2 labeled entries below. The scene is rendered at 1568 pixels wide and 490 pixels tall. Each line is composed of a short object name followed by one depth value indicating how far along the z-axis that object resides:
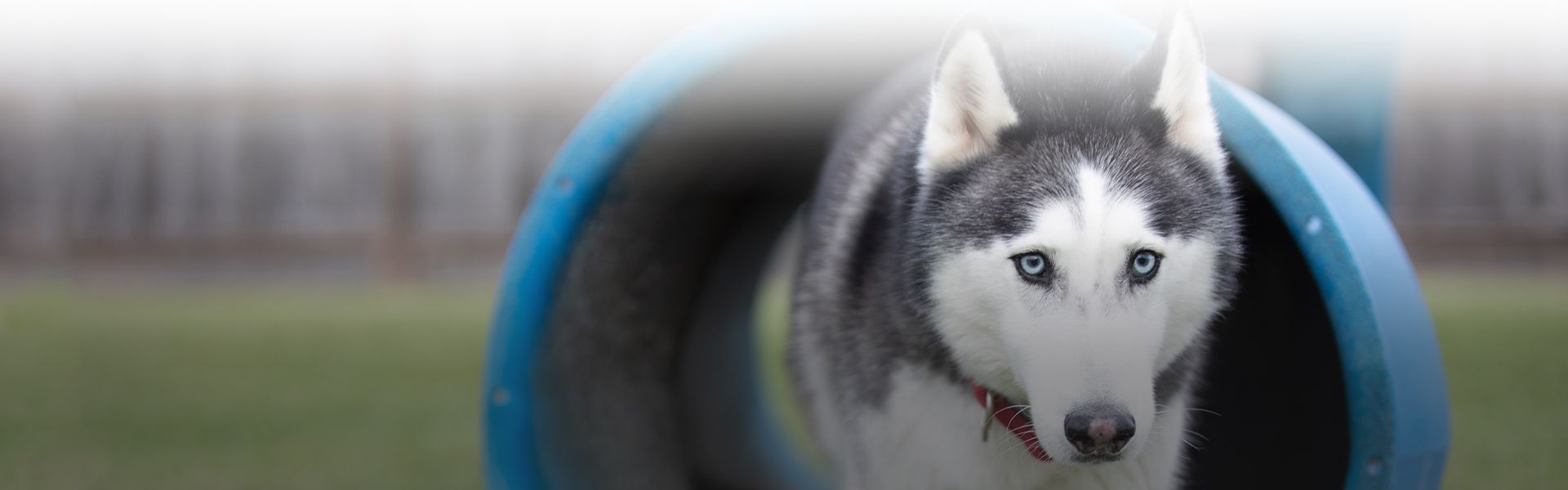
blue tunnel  2.55
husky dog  2.37
